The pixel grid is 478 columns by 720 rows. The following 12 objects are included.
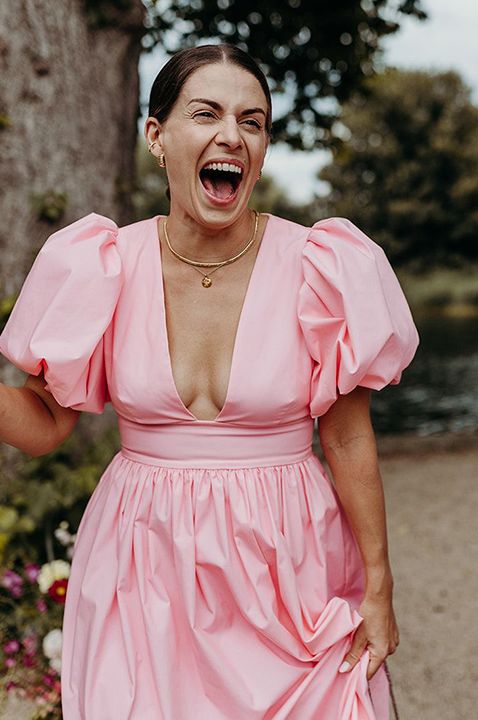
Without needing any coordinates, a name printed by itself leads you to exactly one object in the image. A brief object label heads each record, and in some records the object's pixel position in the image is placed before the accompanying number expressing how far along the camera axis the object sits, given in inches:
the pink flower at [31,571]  126.5
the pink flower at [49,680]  114.8
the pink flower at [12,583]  124.9
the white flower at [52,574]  116.7
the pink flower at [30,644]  120.7
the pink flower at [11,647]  120.3
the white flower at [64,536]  124.8
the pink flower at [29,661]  120.0
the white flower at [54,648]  112.3
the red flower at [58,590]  113.7
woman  68.1
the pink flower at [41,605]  123.4
